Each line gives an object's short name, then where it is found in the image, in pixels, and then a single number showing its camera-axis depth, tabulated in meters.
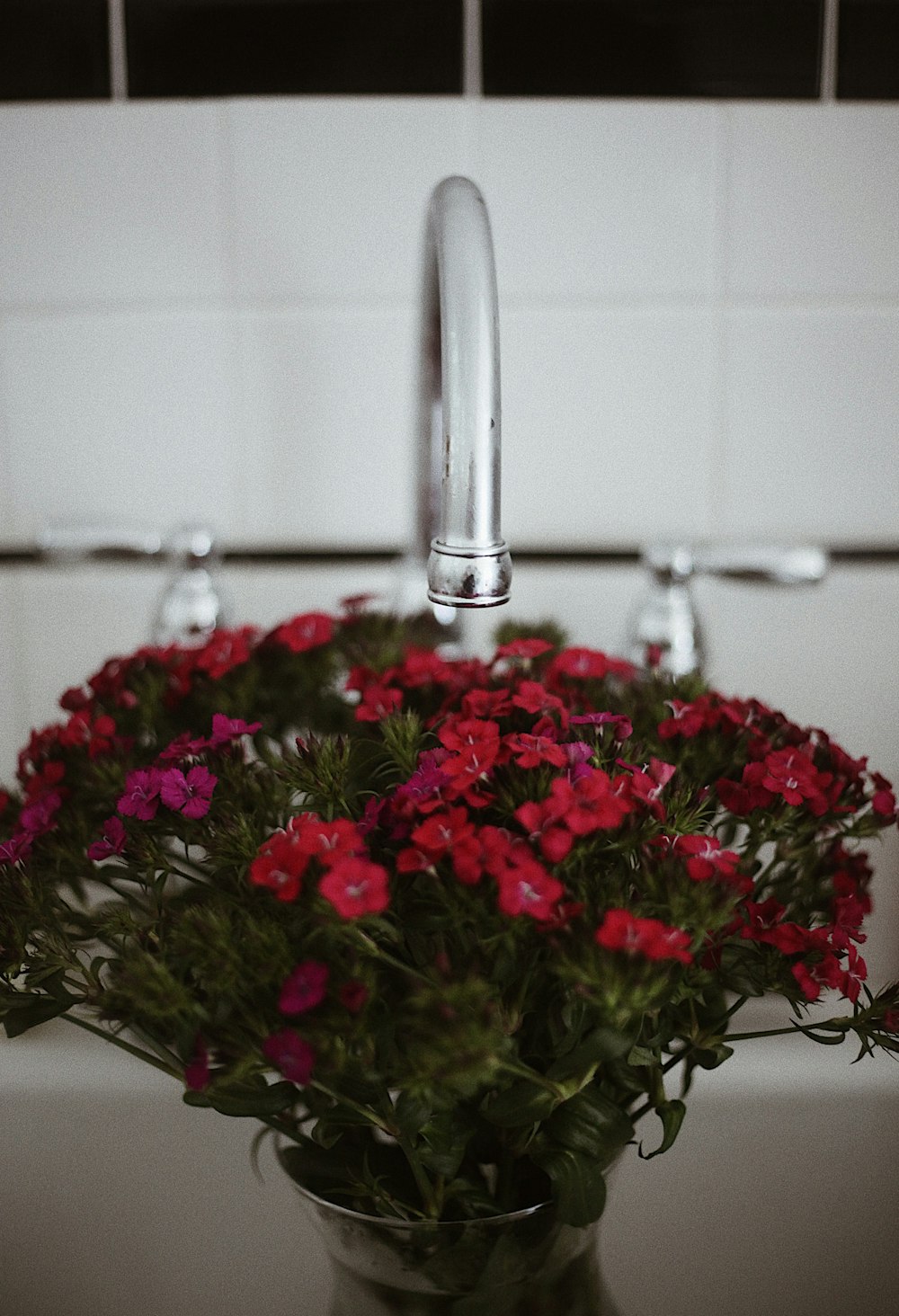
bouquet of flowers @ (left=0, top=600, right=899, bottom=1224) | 0.32
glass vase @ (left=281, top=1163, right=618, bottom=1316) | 0.36
